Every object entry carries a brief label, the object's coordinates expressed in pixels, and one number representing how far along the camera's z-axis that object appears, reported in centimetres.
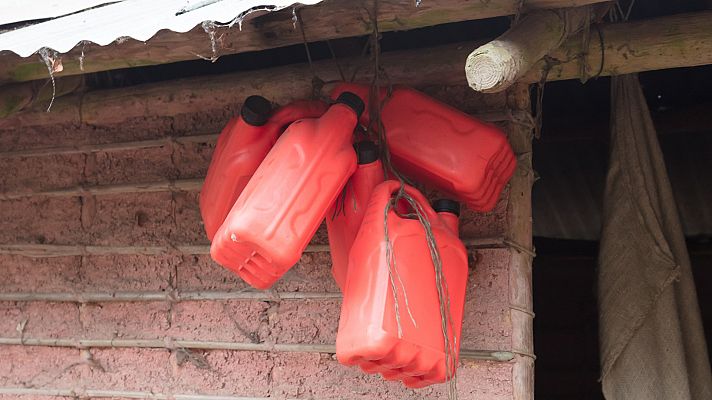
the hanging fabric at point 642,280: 236
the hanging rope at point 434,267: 189
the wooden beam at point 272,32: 186
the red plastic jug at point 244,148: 220
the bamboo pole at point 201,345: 220
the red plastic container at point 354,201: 211
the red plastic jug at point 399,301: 184
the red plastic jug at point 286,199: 190
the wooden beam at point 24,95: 238
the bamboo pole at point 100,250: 255
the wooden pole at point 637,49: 209
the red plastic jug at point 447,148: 212
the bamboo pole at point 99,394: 247
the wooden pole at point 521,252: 219
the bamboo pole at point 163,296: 243
